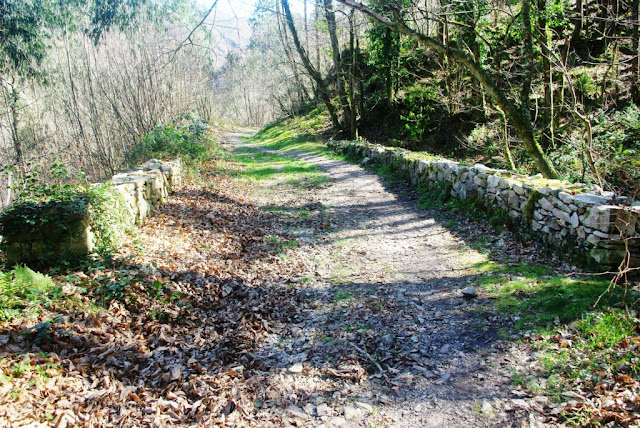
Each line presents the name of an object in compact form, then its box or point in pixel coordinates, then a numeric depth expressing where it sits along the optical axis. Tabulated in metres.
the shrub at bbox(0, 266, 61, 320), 3.62
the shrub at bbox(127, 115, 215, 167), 10.82
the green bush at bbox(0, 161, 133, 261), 4.61
